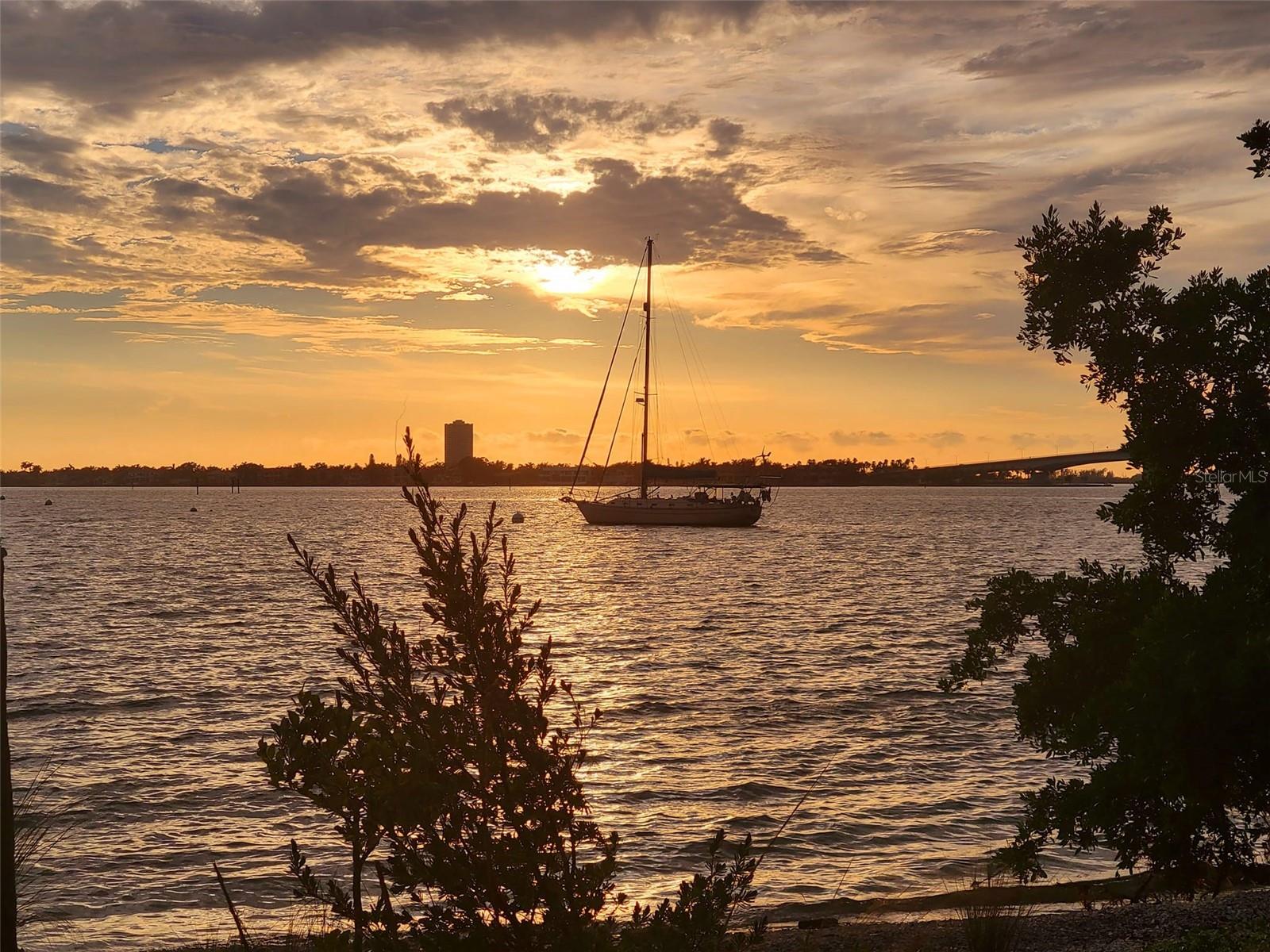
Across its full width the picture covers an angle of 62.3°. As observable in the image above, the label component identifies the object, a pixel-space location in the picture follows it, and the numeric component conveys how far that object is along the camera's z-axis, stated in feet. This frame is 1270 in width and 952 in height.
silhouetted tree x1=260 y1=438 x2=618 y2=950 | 20.53
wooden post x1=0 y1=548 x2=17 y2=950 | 21.54
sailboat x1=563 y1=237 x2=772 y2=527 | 359.66
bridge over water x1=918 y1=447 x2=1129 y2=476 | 260.42
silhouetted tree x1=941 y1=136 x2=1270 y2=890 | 25.11
